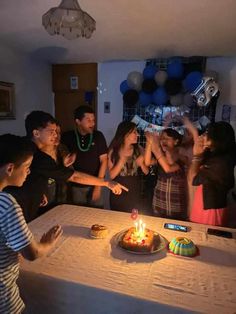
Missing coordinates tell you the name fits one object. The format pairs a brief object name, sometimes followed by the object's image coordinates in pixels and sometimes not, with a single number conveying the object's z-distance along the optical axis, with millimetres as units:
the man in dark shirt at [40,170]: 1637
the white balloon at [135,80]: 3229
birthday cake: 1278
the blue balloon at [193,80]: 2846
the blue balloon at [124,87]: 3352
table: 974
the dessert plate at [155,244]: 1267
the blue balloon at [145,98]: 3172
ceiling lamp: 1477
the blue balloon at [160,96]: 3045
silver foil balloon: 2852
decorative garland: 3336
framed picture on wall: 3018
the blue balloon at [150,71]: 3141
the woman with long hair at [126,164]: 2277
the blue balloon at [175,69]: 2983
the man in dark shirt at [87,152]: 2401
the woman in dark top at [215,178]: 1785
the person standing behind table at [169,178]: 2098
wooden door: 3818
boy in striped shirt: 867
